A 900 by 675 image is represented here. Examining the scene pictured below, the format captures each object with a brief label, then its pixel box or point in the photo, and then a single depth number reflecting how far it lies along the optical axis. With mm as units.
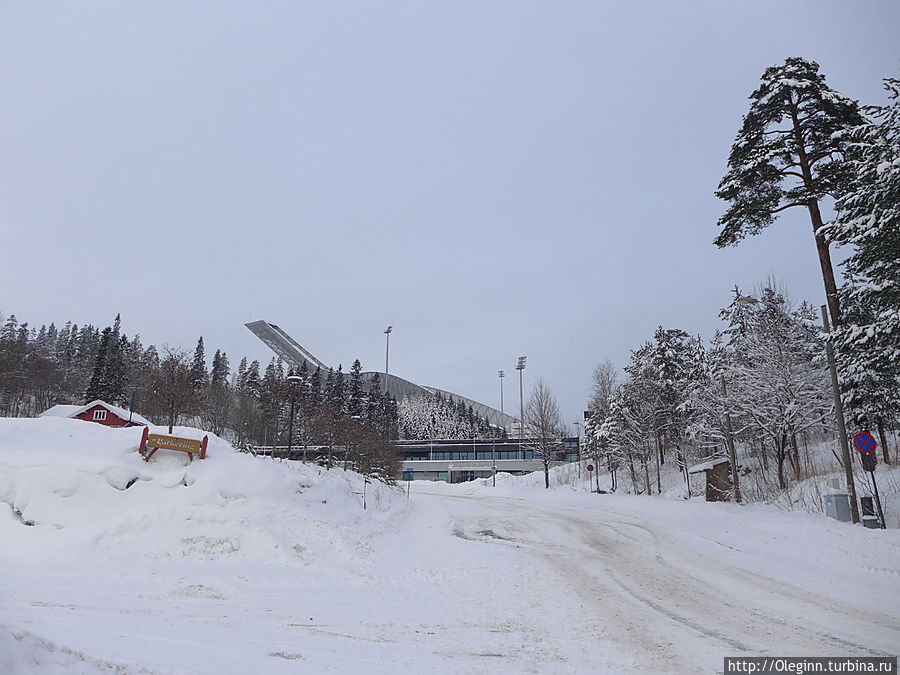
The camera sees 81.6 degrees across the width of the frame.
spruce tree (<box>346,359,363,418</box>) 73150
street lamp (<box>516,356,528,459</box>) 61012
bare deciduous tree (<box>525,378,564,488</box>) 47856
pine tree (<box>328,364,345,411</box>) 72594
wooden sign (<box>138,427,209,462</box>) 14609
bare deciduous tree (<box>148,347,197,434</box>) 22125
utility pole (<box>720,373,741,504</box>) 23812
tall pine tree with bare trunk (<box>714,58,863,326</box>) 16609
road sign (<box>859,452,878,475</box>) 13195
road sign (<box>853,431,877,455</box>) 13195
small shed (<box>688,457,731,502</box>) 26125
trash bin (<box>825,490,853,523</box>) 14570
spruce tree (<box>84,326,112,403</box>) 56219
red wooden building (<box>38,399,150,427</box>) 39812
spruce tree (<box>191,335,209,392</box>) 82888
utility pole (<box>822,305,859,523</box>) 14172
